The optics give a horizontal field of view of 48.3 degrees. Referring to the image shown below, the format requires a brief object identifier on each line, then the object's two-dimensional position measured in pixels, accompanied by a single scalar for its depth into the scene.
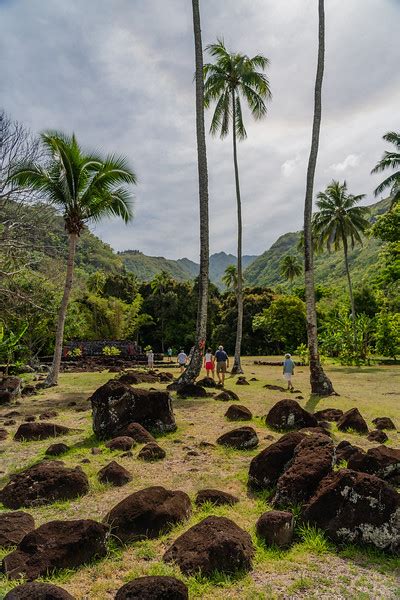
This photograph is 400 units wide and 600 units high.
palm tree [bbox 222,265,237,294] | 67.35
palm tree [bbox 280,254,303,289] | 72.31
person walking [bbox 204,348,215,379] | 19.25
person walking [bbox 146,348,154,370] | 26.40
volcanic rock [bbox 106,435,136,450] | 8.12
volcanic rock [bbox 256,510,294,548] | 4.71
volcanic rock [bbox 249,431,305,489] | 6.29
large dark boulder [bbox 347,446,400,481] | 6.09
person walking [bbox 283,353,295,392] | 16.56
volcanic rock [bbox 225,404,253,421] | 10.62
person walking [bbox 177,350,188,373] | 23.38
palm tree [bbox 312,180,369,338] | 35.84
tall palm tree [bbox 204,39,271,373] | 22.56
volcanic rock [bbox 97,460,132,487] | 6.48
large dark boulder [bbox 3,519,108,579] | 4.12
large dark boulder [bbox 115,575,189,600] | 3.56
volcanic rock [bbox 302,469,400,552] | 4.61
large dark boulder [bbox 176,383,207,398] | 13.93
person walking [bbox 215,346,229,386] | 16.80
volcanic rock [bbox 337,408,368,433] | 9.43
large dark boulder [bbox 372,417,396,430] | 9.88
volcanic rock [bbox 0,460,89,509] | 5.88
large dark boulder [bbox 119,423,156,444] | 8.57
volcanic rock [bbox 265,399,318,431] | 9.49
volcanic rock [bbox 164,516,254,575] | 4.20
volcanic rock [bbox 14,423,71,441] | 9.09
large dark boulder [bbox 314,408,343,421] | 10.81
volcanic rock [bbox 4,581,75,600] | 3.34
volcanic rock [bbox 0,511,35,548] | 4.69
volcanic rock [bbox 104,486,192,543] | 4.94
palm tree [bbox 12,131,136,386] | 16.91
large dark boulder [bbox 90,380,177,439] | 9.10
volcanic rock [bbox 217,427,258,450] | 8.23
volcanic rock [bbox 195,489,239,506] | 5.77
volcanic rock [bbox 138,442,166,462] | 7.56
